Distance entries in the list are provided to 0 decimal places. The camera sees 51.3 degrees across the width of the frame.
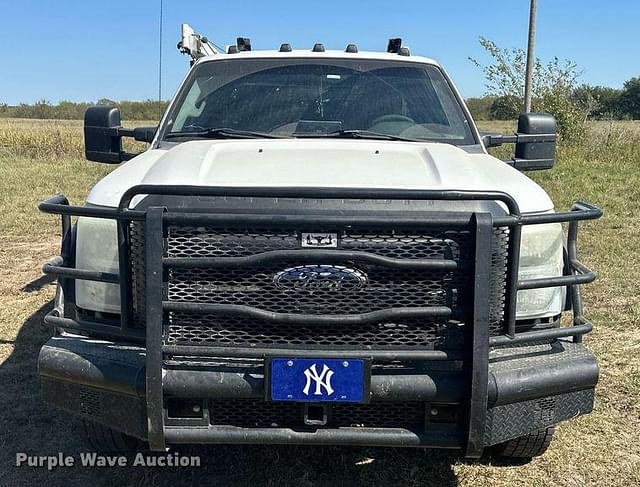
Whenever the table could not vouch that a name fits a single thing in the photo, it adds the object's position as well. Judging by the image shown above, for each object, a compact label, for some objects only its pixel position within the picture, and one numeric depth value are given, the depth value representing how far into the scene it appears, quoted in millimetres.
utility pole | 16766
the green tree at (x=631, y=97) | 51688
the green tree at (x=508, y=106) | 20688
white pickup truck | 2523
